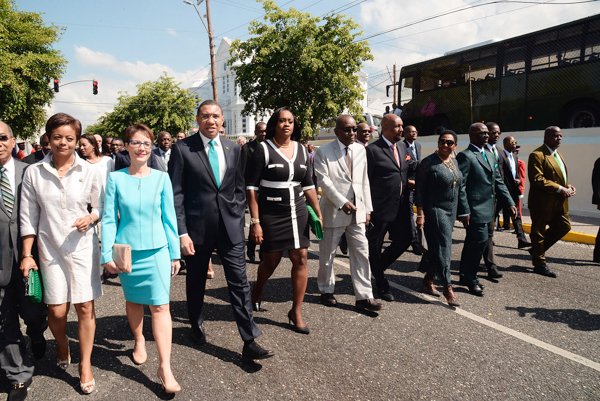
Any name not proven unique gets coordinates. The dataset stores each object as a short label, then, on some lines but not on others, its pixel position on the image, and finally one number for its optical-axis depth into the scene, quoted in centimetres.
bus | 1177
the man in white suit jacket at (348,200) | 432
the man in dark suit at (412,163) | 527
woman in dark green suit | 457
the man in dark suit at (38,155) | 574
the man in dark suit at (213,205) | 332
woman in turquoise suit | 288
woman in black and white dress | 376
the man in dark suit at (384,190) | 481
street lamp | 2323
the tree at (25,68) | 2131
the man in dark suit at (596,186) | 613
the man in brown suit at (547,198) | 574
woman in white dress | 284
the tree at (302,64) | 2125
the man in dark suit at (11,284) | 280
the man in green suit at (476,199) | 501
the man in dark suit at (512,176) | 640
